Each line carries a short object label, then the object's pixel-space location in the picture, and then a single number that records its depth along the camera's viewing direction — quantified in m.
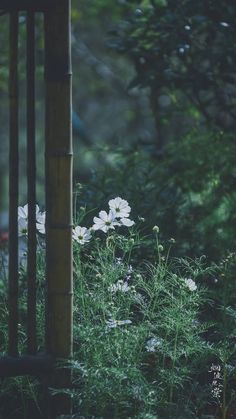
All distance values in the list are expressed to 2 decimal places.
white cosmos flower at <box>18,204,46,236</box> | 3.50
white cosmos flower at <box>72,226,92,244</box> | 3.48
